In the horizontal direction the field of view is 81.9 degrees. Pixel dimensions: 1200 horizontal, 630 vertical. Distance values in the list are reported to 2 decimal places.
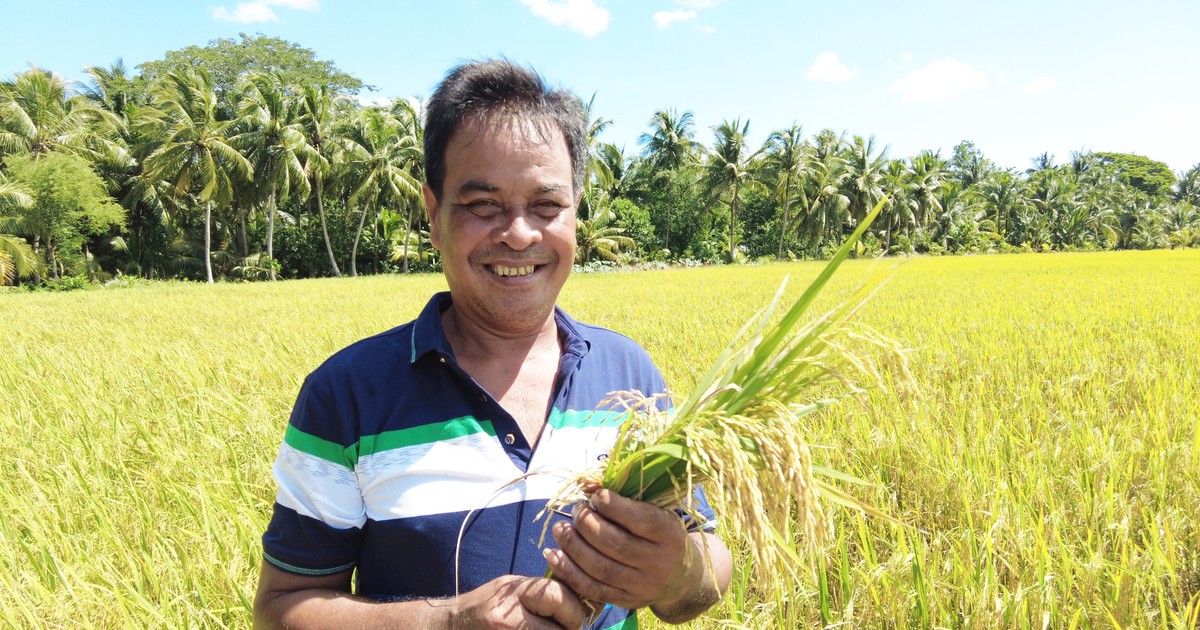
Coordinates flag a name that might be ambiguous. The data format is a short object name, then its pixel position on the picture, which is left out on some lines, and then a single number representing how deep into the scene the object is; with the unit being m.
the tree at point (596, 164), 29.19
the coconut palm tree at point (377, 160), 26.70
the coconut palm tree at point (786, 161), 34.56
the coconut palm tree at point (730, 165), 34.34
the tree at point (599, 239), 28.61
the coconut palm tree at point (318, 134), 25.88
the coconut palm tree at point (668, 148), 36.53
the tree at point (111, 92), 28.14
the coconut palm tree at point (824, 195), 36.09
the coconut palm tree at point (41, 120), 23.23
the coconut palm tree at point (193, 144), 22.78
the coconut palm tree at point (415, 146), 28.41
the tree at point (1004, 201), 44.00
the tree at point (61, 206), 21.50
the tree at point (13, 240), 19.97
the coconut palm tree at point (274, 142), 24.36
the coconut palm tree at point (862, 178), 36.75
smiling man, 0.97
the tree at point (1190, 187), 58.55
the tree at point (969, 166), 51.84
